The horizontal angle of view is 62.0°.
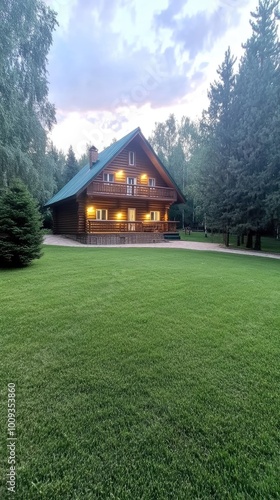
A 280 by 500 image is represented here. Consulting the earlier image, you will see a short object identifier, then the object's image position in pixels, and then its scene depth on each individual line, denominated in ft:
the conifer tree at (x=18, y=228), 24.91
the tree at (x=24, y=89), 35.22
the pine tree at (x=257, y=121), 49.37
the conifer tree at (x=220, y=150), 57.52
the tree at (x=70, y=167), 117.29
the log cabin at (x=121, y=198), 59.57
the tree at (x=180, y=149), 119.96
